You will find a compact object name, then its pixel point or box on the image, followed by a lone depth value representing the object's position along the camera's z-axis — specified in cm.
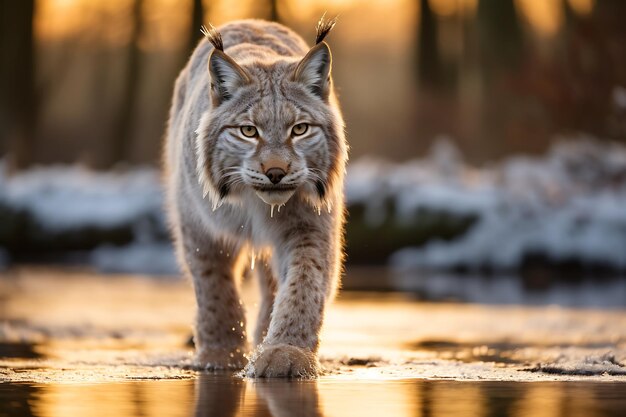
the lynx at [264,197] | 609
